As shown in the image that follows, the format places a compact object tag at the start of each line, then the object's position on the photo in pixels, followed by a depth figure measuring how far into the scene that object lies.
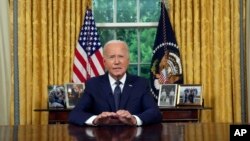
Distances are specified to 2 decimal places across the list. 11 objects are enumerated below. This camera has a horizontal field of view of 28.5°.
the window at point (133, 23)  6.63
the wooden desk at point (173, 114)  5.63
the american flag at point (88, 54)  6.11
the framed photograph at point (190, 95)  5.86
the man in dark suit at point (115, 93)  3.57
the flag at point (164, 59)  6.14
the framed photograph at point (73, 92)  5.79
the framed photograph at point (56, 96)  5.82
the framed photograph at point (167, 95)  5.83
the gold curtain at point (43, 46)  6.23
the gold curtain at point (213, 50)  6.22
